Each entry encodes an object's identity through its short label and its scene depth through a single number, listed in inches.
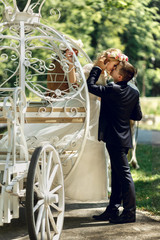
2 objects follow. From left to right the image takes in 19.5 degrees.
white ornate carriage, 132.3
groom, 166.4
